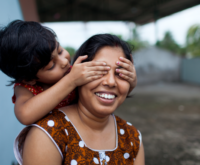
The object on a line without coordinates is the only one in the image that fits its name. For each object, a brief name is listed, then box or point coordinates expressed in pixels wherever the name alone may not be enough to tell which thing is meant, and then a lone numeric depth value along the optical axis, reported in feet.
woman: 3.32
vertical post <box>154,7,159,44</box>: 38.47
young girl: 3.44
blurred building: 36.47
